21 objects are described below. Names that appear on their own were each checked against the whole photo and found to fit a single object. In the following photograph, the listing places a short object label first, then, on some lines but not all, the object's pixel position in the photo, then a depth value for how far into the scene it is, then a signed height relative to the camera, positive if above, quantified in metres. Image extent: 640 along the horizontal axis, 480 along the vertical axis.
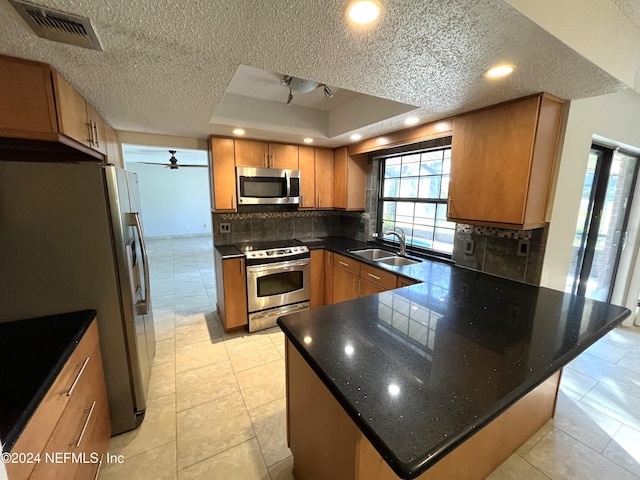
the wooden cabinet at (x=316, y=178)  3.37 +0.23
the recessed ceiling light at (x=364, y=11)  0.89 +0.64
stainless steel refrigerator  1.32 -0.33
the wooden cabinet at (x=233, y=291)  2.77 -1.01
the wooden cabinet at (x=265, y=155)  2.97 +0.47
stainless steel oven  2.85 -0.98
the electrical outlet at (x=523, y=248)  1.96 -0.37
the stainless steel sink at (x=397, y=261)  2.80 -0.69
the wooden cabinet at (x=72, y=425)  0.86 -0.94
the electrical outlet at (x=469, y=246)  2.29 -0.42
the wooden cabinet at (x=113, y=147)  2.32 +0.44
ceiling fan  5.26 +0.64
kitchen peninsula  0.76 -0.62
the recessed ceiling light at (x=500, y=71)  1.31 +0.64
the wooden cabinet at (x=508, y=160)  1.69 +0.26
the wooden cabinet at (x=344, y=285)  2.83 -0.98
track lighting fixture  2.12 +0.89
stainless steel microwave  2.97 +0.10
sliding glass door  2.54 -0.23
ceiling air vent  0.92 +0.62
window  2.72 -0.01
